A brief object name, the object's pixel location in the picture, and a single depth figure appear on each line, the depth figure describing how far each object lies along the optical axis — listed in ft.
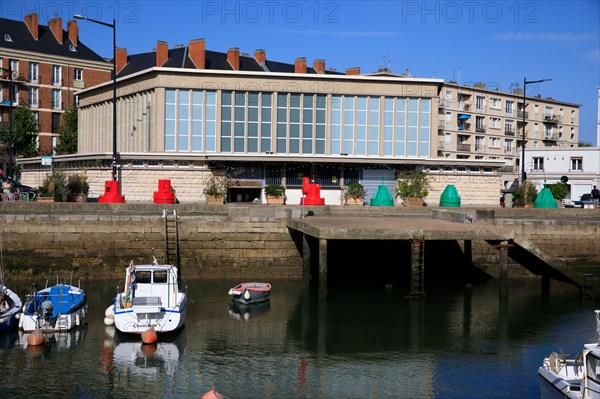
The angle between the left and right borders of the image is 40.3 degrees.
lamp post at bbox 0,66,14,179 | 187.23
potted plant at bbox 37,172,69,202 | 152.25
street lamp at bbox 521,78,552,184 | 193.18
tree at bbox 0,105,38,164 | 264.31
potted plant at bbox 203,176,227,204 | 164.25
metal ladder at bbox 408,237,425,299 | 116.37
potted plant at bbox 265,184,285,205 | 170.71
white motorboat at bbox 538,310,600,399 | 62.49
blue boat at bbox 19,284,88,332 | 95.14
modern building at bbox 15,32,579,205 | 174.19
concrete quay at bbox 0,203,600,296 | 127.95
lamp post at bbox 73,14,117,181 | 146.67
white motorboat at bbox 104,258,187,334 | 93.25
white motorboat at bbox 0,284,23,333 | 94.12
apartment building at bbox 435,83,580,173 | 316.19
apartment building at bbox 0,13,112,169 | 278.46
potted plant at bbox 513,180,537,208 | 176.35
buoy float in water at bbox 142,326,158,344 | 91.09
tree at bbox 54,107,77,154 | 272.92
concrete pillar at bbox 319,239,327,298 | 116.47
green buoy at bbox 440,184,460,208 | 165.89
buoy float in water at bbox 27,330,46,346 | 89.10
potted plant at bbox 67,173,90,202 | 158.30
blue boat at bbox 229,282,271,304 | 114.32
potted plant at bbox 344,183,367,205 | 173.06
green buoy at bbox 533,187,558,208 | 173.47
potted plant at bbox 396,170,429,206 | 177.99
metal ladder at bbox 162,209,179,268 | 132.77
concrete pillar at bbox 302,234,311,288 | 126.57
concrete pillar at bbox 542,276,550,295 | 131.79
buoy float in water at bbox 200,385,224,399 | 66.44
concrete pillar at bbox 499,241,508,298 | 120.17
